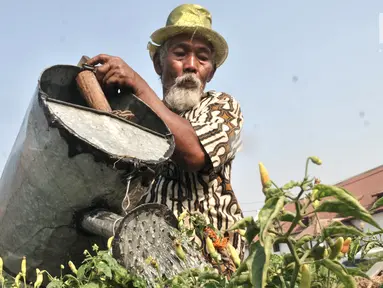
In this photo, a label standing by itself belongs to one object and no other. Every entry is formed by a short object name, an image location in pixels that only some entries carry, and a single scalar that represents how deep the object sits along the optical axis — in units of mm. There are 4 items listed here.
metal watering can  1438
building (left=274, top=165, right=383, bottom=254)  15953
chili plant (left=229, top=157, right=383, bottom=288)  569
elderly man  1883
